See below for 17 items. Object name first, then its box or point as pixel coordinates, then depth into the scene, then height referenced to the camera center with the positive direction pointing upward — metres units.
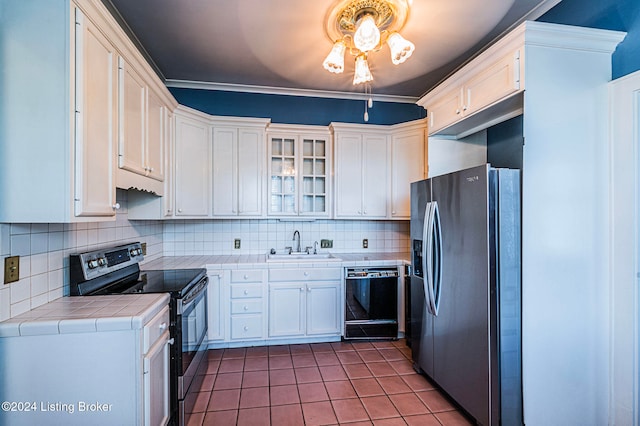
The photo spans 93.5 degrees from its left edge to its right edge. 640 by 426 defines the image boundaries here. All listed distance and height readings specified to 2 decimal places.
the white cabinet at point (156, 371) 1.46 -0.80
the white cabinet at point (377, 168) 3.43 +0.57
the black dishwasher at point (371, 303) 3.12 -0.89
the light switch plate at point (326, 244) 3.69 -0.32
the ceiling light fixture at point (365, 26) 1.89 +1.36
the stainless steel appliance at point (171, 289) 1.82 -0.46
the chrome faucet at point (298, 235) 3.60 -0.22
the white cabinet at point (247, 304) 2.97 -0.86
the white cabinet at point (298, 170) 3.40 +0.55
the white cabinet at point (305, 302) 3.03 -0.86
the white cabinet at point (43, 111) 1.31 +0.47
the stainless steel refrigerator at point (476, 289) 1.74 -0.45
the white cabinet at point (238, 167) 3.21 +0.54
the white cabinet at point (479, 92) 1.78 +0.88
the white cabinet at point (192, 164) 2.96 +0.55
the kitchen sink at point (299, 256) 3.38 -0.45
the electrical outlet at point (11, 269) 1.37 -0.24
